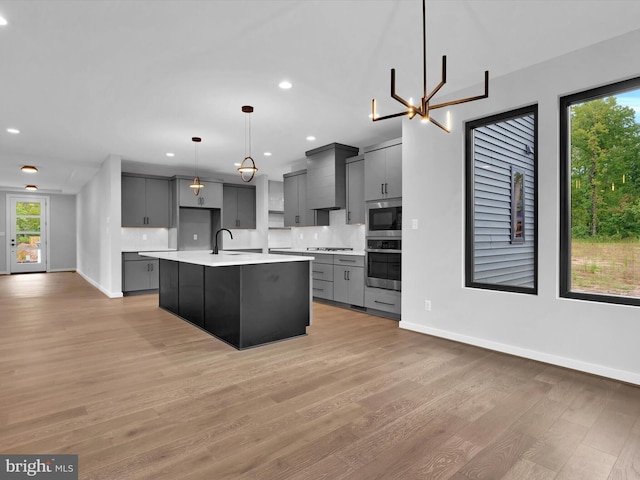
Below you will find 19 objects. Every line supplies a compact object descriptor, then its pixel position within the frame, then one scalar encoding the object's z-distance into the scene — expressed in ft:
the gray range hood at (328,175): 19.49
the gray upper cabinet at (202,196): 25.03
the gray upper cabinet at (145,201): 24.07
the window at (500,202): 12.62
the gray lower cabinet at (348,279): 17.69
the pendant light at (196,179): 18.70
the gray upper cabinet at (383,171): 15.92
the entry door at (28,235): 36.83
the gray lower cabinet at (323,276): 19.49
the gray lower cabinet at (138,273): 22.86
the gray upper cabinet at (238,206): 27.66
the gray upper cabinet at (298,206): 22.20
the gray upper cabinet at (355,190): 18.47
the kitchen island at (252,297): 12.00
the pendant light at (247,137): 14.21
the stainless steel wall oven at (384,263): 15.75
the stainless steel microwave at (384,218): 15.87
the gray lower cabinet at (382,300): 15.92
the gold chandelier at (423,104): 6.72
